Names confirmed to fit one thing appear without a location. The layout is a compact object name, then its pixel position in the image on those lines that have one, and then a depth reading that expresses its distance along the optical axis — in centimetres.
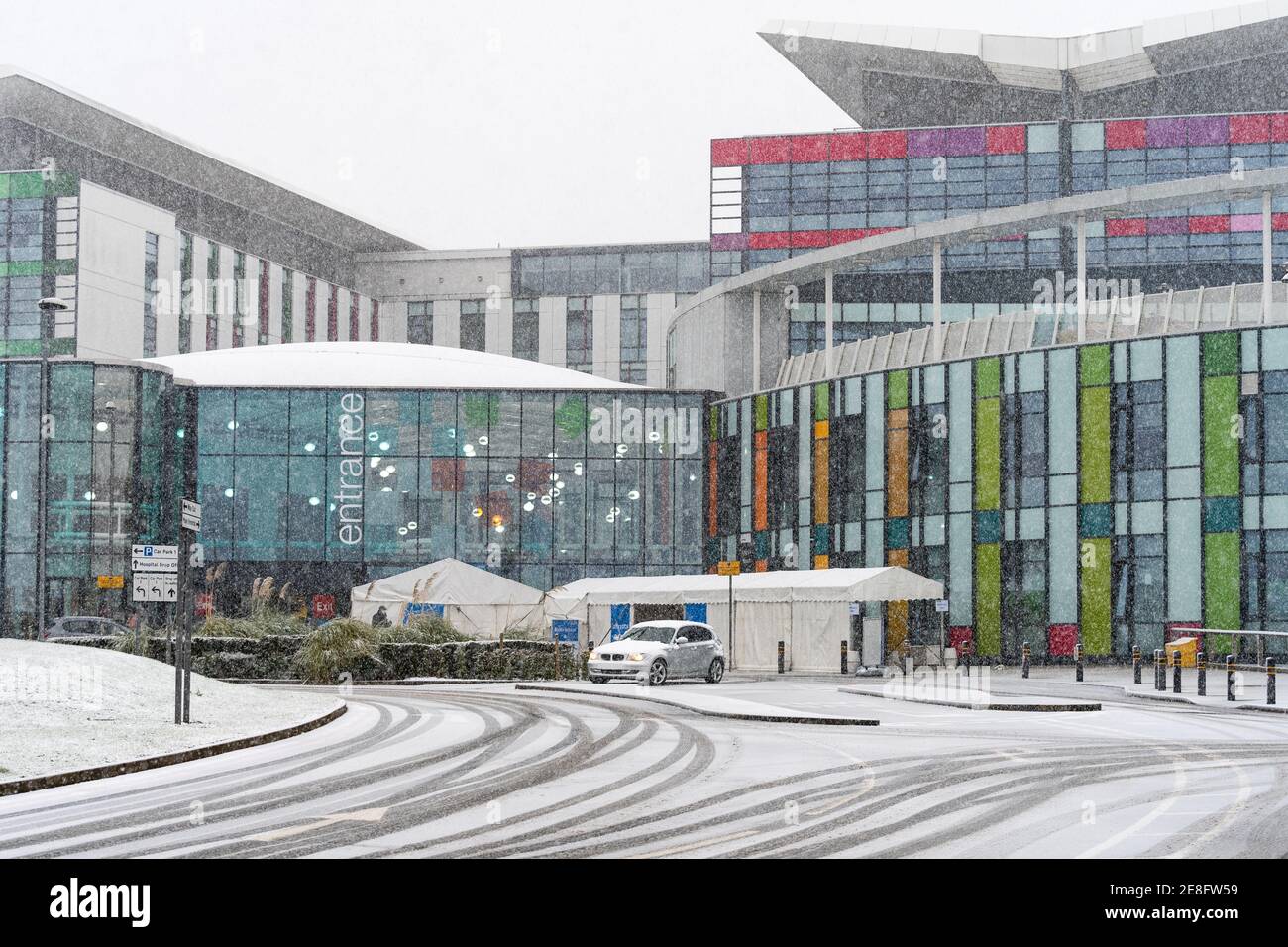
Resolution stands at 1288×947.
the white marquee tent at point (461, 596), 4247
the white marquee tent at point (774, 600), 4356
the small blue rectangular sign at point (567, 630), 4275
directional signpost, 1981
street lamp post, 3656
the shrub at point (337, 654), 3644
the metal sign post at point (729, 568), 4290
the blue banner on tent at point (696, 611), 4788
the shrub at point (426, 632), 3844
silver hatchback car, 3456
